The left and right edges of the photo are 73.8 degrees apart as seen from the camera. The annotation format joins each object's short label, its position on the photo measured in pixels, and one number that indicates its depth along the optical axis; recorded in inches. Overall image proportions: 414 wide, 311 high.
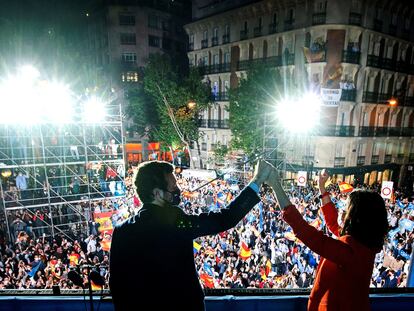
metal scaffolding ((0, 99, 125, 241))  482.3
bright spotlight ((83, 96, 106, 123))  526.9
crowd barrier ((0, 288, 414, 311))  115.8
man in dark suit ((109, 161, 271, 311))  63.3
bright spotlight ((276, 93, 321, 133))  855.1
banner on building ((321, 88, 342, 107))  850.1
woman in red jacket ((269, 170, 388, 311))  66.4
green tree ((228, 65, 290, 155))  876.5
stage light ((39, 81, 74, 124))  463.2
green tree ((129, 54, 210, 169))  1103.6
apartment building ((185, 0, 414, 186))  880.9
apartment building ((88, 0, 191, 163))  1349.7
